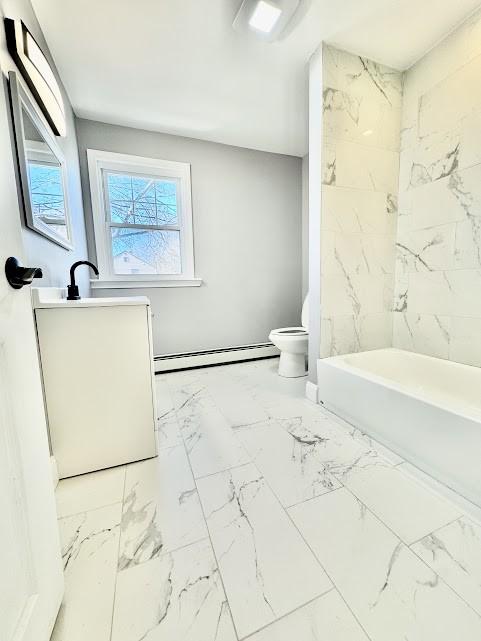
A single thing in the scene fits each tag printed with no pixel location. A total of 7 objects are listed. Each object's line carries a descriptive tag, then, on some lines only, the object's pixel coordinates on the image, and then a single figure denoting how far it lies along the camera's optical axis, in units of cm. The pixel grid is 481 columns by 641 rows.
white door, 49
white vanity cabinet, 117
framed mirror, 111
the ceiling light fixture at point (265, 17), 136
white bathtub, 106
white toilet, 232
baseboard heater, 265
